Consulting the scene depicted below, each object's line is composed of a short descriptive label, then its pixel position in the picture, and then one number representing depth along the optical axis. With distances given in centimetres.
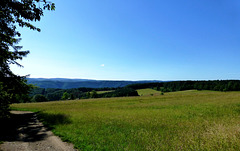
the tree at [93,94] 10882
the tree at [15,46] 611
